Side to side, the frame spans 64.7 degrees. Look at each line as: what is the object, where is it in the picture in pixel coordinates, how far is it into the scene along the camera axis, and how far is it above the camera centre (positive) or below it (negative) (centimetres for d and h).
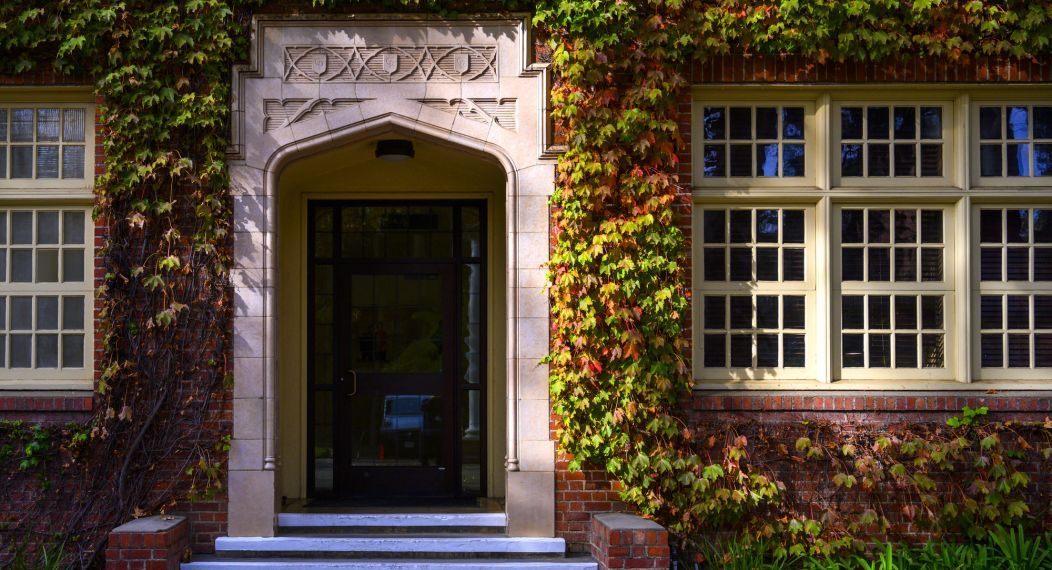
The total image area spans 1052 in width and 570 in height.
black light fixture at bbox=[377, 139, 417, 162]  675 +131
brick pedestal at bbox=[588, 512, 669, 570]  568 -162
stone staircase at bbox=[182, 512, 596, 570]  598 -178
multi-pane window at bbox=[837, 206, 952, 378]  653 +14
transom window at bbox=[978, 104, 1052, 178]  657 +134
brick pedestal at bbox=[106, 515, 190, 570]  569 -163
